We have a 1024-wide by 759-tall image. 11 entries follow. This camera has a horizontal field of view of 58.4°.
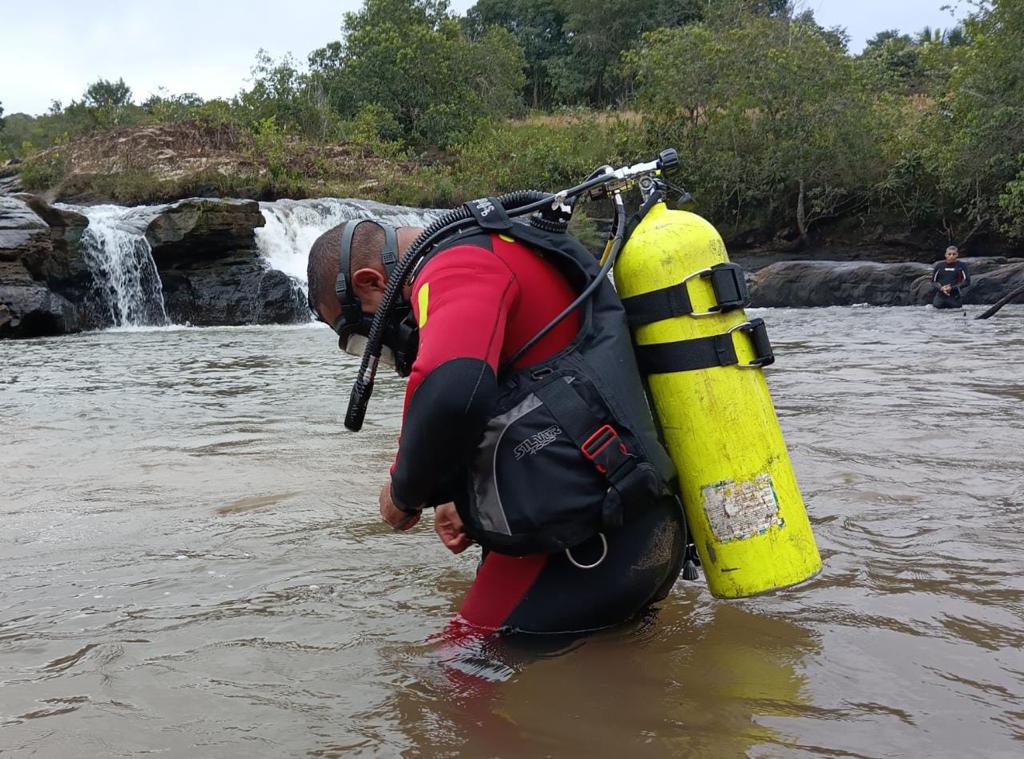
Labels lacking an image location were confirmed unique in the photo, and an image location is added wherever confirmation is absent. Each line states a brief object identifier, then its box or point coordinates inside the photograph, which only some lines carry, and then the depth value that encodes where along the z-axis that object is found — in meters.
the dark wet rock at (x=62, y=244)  17.42
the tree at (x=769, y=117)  27.67
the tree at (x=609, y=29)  48.25
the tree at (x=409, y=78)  37.44
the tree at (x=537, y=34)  52.25
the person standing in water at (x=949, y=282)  17.11
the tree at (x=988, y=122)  23.09
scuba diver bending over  2.04
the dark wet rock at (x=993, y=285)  19.05
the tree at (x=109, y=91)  50.55
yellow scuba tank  2.29
